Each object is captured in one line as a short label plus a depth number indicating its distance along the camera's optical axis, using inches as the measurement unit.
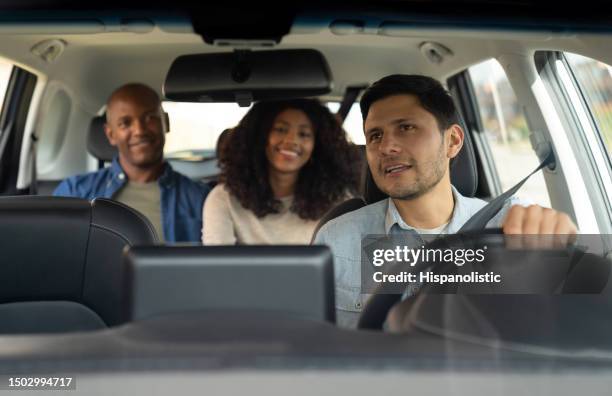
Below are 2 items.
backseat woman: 70.1
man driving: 45.8
